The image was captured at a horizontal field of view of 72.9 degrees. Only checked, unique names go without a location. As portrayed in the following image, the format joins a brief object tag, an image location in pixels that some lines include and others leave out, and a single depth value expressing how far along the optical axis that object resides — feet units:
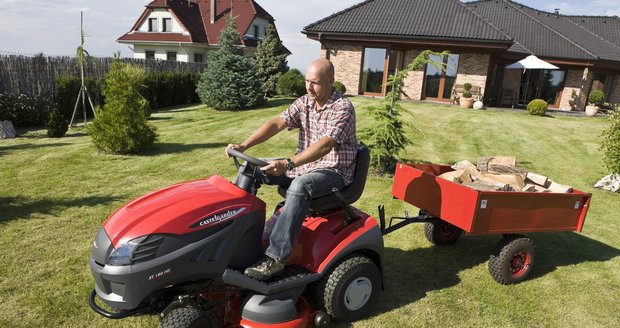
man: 10.05
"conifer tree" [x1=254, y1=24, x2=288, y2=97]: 78.64
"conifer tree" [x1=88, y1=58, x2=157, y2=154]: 28.19
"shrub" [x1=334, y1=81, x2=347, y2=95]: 58.34
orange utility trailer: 12.71
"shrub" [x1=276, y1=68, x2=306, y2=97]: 67.87
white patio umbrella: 61.16
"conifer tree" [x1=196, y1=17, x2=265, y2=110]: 54.29
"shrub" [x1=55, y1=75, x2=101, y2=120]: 44.39
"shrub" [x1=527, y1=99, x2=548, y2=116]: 55.67
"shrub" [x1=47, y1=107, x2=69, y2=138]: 35.14
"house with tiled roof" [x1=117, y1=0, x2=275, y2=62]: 104.47
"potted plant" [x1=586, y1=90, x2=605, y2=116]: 66.03
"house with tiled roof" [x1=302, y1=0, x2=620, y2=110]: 61.87
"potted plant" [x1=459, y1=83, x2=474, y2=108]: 58.70
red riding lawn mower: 8.46
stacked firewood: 14.48
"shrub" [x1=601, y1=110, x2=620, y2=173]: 25.12
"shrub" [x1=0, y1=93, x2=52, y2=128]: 39.52
